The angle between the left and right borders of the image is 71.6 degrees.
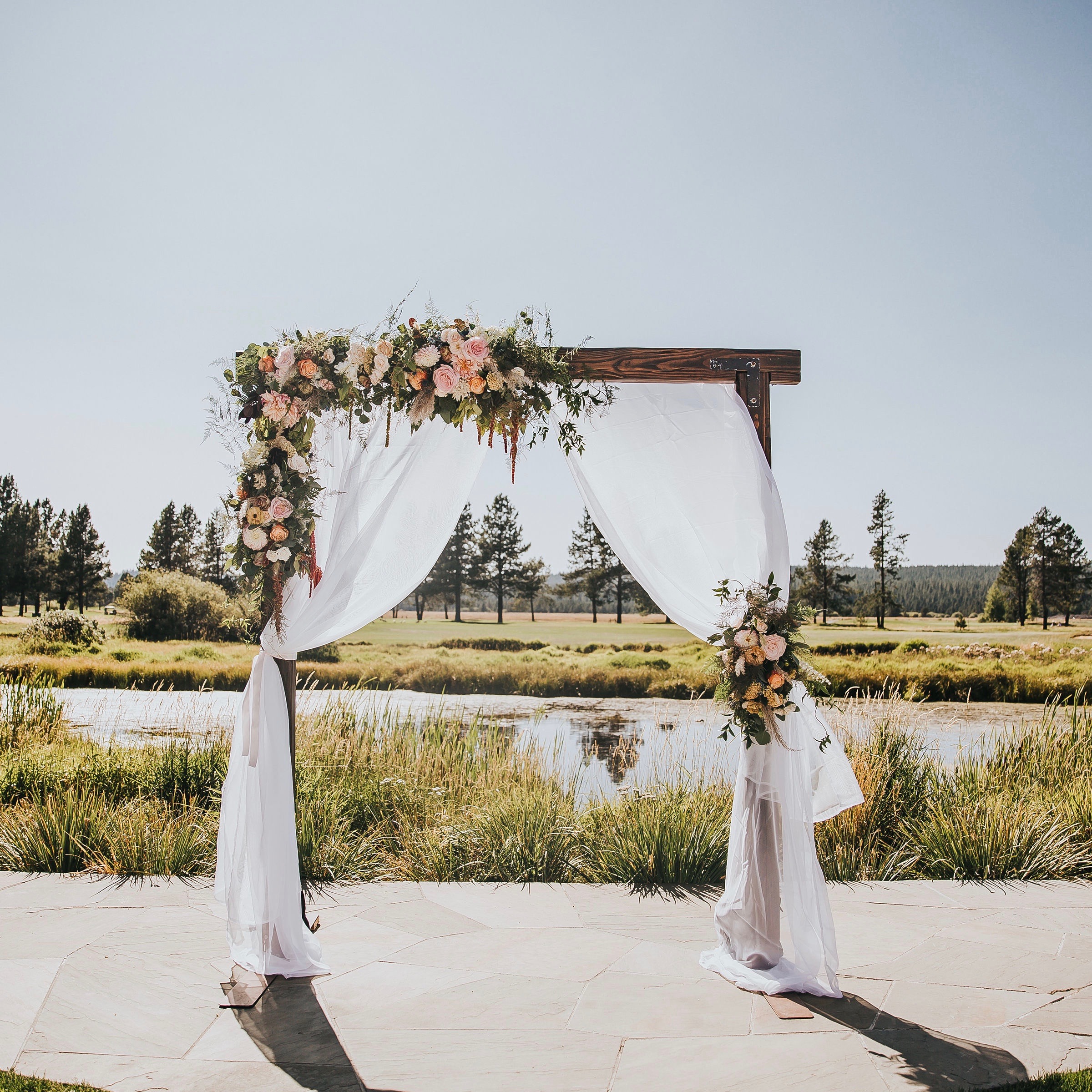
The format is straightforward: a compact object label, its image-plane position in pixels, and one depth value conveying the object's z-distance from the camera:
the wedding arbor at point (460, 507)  2.77
